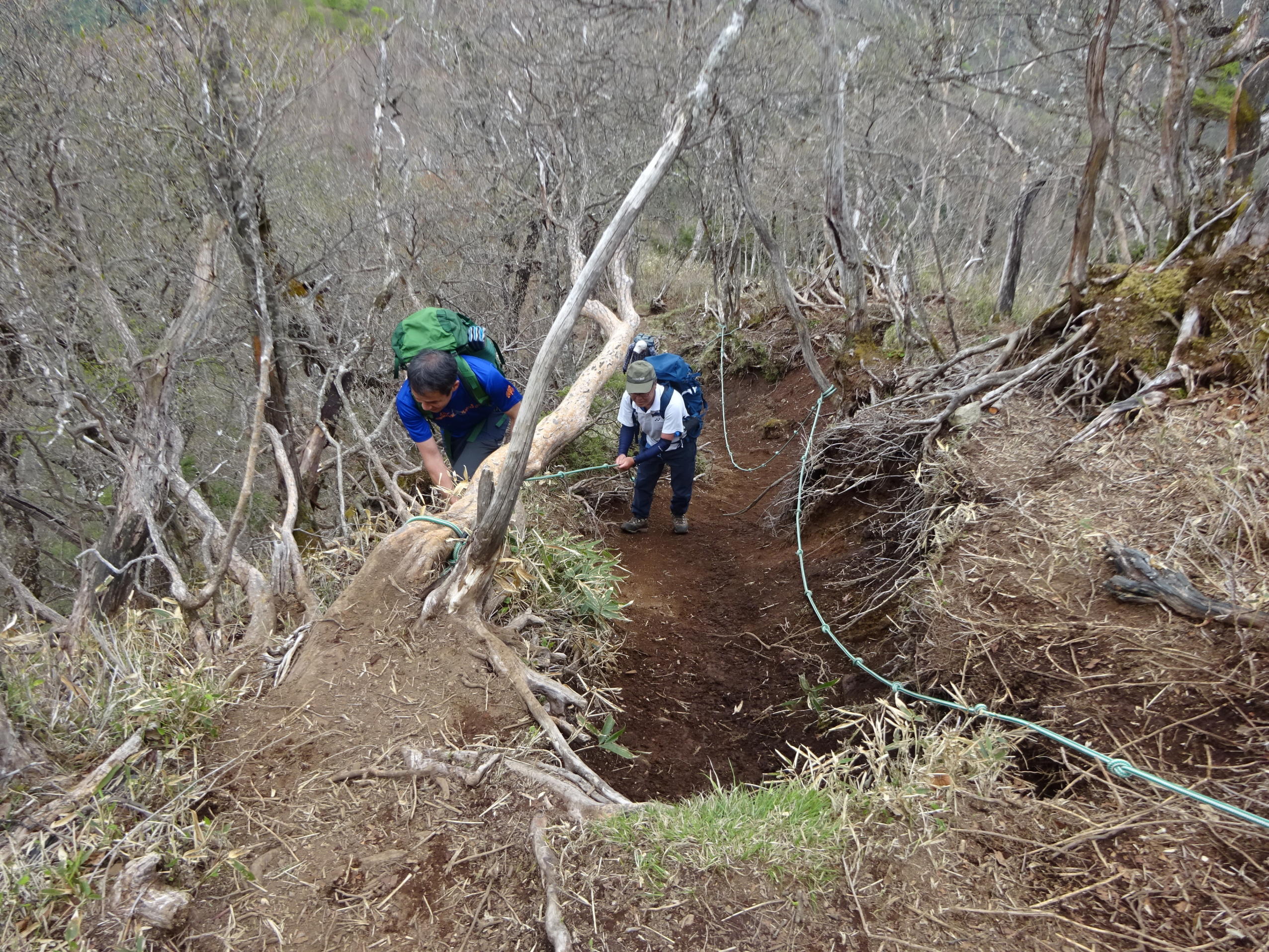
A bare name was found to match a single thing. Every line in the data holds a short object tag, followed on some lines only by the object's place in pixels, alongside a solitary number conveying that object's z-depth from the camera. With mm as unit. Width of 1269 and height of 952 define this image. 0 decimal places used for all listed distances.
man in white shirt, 5348
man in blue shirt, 3746
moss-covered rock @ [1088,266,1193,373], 4129
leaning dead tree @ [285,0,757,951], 2623
